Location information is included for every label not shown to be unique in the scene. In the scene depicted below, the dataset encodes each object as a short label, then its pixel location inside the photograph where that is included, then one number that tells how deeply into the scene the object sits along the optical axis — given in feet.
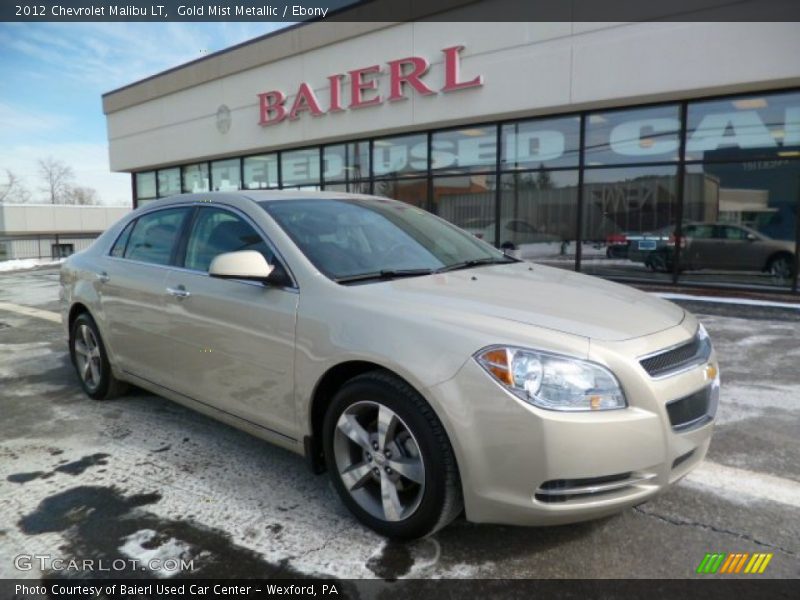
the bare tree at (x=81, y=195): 240.73
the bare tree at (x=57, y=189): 231.30
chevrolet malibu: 7.53
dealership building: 31.50
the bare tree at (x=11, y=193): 210.59
